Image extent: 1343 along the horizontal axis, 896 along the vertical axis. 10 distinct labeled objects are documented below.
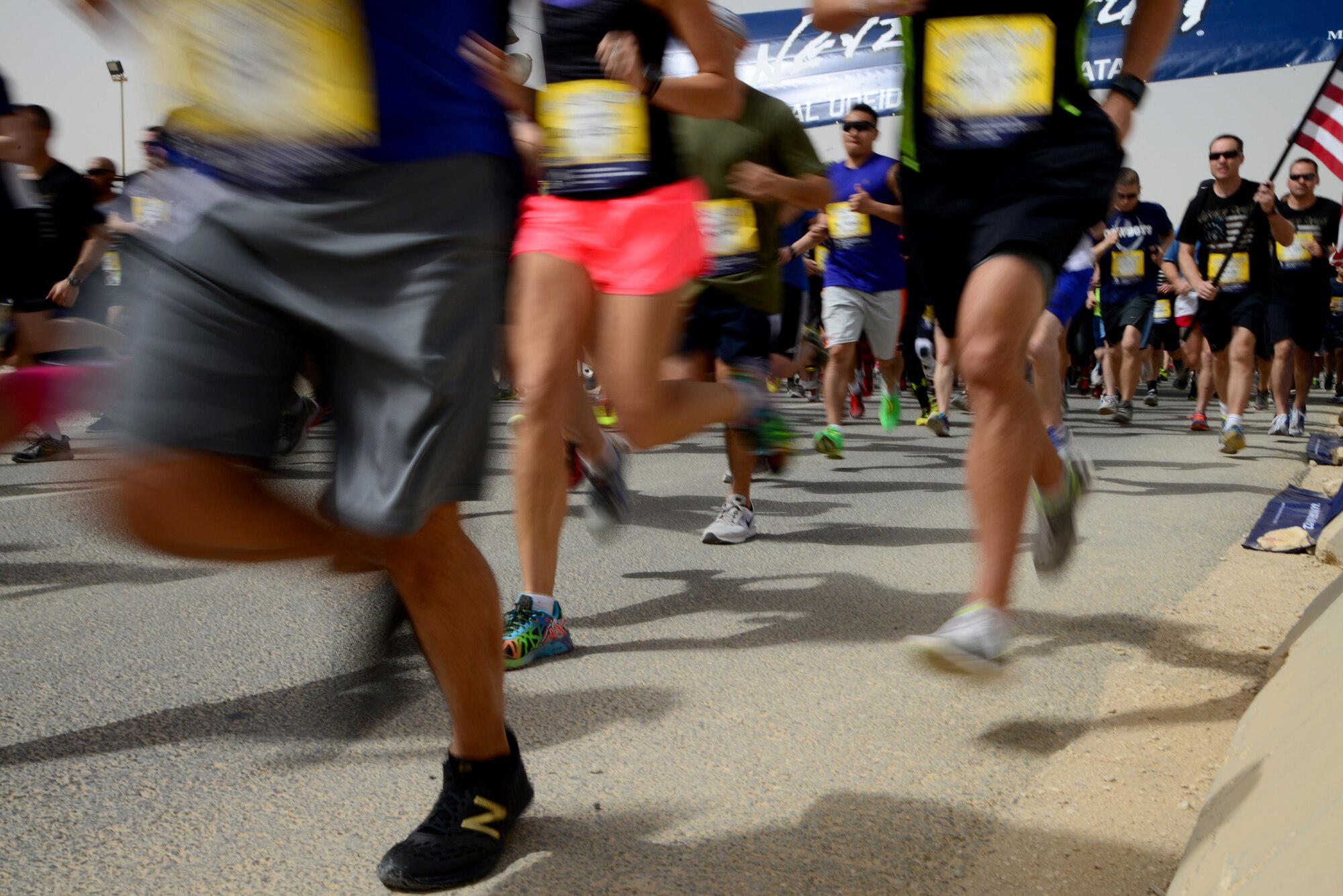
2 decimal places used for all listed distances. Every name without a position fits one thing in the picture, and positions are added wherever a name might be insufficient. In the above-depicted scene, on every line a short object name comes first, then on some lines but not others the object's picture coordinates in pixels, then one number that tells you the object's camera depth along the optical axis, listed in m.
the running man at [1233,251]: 8.16
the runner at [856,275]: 7.23
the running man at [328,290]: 1.50
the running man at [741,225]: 4.37
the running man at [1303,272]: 8.99
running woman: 2.84
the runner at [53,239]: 5.16
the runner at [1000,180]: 2.26
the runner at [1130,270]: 10.14
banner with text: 14.89
